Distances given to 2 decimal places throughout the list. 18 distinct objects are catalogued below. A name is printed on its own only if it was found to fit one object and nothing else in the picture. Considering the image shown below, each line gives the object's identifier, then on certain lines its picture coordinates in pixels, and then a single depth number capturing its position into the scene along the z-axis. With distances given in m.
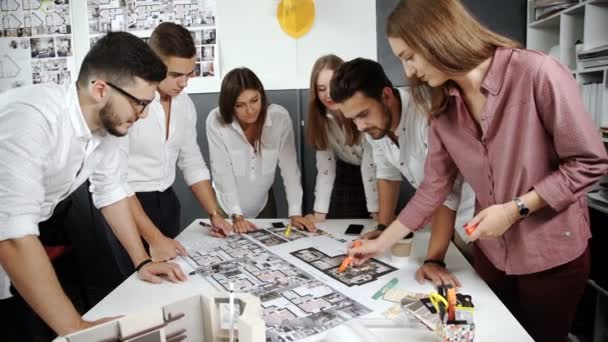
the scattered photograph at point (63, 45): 3.01
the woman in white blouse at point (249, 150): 2.02
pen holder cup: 0.82
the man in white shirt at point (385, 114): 1.53
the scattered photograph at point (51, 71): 3.04
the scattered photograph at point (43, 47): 3.02
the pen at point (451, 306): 0.84
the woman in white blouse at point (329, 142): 1.97
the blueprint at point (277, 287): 1.01
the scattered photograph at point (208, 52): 2.92
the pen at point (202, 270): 1.36
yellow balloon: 2.73
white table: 0.95
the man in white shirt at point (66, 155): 1.03
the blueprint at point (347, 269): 1.27
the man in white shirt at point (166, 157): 1.63
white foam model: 0.62
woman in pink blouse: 1.00
